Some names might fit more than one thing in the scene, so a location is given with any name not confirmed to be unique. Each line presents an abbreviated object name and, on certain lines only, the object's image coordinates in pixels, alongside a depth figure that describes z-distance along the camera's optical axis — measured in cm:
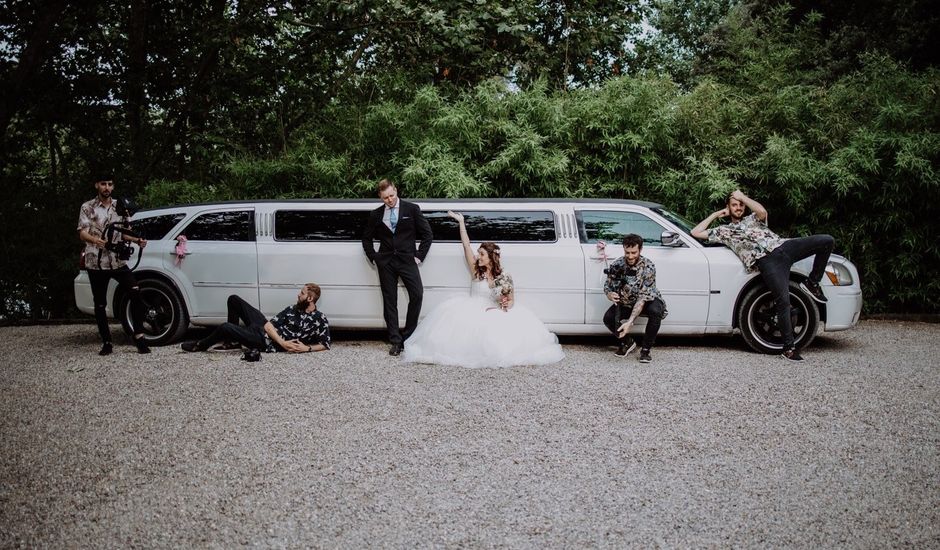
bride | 648
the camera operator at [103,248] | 677
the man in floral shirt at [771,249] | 658
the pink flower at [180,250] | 756
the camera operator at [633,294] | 661
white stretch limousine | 697
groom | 714
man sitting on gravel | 703
